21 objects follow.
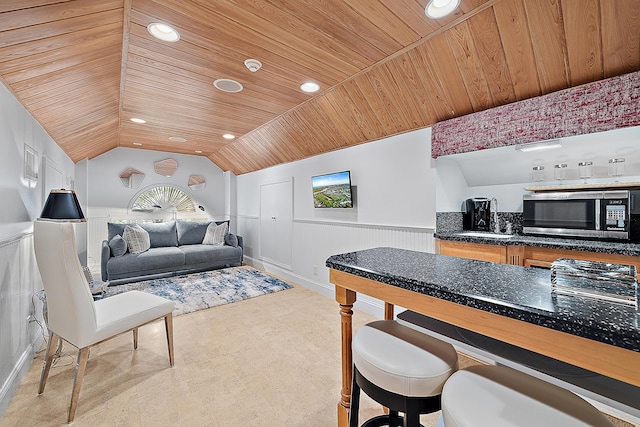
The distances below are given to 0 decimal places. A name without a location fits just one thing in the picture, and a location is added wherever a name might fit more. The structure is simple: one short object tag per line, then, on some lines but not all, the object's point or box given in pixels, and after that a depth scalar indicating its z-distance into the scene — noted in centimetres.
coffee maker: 294
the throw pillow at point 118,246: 453
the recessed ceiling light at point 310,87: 273
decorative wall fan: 584
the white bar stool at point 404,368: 99
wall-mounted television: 364
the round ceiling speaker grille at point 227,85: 267
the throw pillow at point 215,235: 577
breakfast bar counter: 67
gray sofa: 447
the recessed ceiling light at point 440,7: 161
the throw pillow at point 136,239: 478
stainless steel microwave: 209
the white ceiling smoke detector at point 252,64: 229
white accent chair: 168
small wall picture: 226
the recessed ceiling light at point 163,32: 187
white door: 492
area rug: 374
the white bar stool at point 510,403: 74
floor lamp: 239
